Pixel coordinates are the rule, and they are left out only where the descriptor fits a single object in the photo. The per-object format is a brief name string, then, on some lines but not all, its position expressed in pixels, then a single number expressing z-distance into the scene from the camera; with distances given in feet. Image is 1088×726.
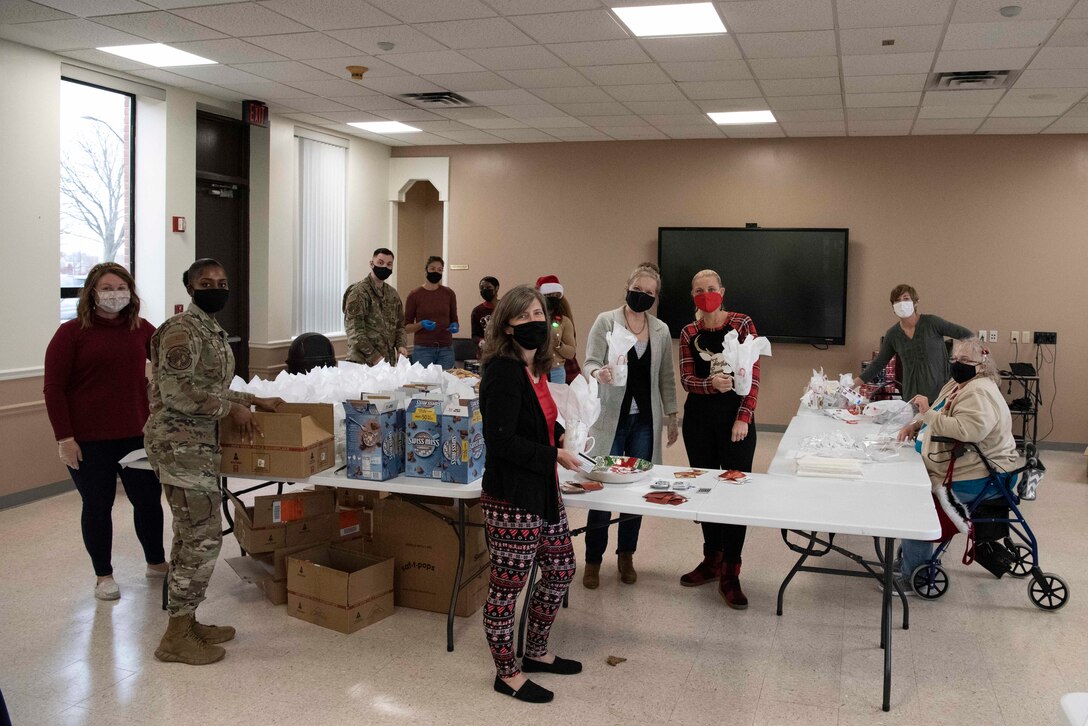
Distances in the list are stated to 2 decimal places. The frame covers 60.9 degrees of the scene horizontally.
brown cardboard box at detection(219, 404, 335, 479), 12.09
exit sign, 24.99
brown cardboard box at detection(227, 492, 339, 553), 13.56
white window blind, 28.81
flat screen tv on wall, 28.66
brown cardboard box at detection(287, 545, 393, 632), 12.48
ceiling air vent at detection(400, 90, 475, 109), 23.45
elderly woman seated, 13.20
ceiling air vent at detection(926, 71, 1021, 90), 19.51
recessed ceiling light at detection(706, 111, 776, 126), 25.00
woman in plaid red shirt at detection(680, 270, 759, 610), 13.39
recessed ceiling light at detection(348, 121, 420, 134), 27.99
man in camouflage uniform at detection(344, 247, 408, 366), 22.86
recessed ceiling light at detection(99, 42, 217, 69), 19.11
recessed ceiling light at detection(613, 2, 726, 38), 15.55
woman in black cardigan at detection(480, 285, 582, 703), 9.84
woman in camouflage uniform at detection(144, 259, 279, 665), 11.30
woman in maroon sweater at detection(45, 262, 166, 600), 12.98
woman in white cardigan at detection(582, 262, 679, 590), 13.75
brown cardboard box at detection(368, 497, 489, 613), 13.24
